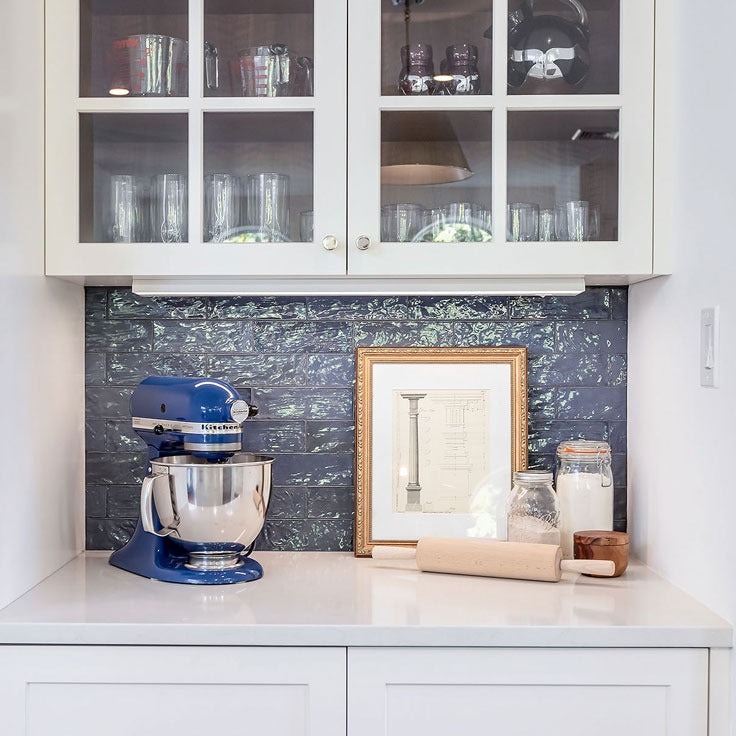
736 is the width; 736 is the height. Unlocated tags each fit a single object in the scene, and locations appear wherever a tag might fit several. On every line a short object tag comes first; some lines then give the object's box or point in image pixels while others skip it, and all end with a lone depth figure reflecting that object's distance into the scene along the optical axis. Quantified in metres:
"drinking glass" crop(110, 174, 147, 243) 1.77
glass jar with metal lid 1.85
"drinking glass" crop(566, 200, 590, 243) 1.76
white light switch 1.52
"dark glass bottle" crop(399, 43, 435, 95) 1.76
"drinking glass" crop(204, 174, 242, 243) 1.77
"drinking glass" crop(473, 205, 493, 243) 1.76
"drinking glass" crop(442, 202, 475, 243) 1.76
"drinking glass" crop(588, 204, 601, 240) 1.76
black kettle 1.76
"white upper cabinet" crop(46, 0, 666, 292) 1.75
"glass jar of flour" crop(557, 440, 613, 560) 1.92
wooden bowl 1.77
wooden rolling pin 1.72
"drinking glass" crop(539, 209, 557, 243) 1.77
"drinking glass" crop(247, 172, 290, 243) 1.77
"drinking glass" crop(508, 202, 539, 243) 1.76
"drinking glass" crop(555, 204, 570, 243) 1.77
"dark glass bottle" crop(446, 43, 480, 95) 1.76
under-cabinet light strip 1.83
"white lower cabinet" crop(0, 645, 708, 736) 1.47
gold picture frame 2.04
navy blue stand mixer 1.70
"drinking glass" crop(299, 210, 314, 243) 1.76
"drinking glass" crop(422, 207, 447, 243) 1.76
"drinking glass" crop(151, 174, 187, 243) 1.77
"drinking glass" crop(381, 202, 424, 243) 1.76
